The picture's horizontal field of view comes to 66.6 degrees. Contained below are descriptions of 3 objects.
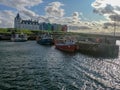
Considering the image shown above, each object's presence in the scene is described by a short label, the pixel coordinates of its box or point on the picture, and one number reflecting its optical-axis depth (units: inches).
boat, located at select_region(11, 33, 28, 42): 2056.5
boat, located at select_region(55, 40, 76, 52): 1185.6
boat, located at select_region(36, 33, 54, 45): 1746.8
